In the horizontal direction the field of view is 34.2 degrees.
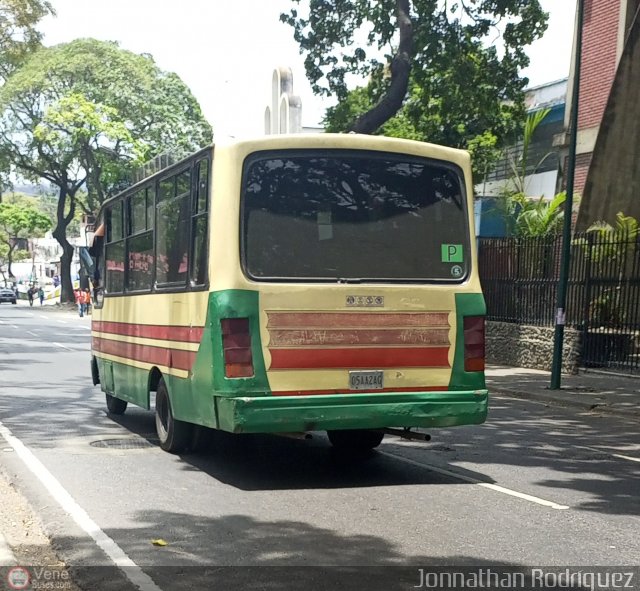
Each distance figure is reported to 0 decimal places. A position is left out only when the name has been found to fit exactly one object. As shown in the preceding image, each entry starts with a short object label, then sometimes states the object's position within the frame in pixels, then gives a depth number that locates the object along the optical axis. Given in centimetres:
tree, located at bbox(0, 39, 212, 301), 5406
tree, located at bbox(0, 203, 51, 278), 9119
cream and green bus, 857
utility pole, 1767
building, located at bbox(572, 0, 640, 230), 2305
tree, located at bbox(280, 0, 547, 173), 2328
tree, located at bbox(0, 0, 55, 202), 2212
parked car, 8150
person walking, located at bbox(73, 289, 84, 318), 5278
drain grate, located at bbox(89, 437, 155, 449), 1096
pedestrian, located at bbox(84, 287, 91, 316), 5266
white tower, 5144
